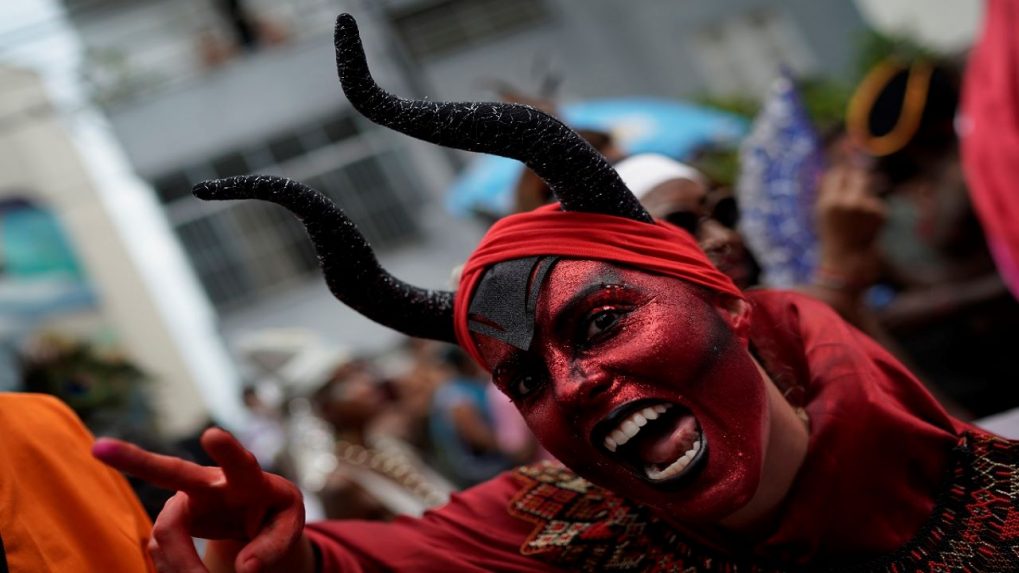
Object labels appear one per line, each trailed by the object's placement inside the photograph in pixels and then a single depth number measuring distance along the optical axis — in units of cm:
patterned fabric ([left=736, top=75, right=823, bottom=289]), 362
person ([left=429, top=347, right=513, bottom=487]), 584
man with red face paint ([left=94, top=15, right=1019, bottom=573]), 184
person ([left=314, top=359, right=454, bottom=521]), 432
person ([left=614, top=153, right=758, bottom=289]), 230
